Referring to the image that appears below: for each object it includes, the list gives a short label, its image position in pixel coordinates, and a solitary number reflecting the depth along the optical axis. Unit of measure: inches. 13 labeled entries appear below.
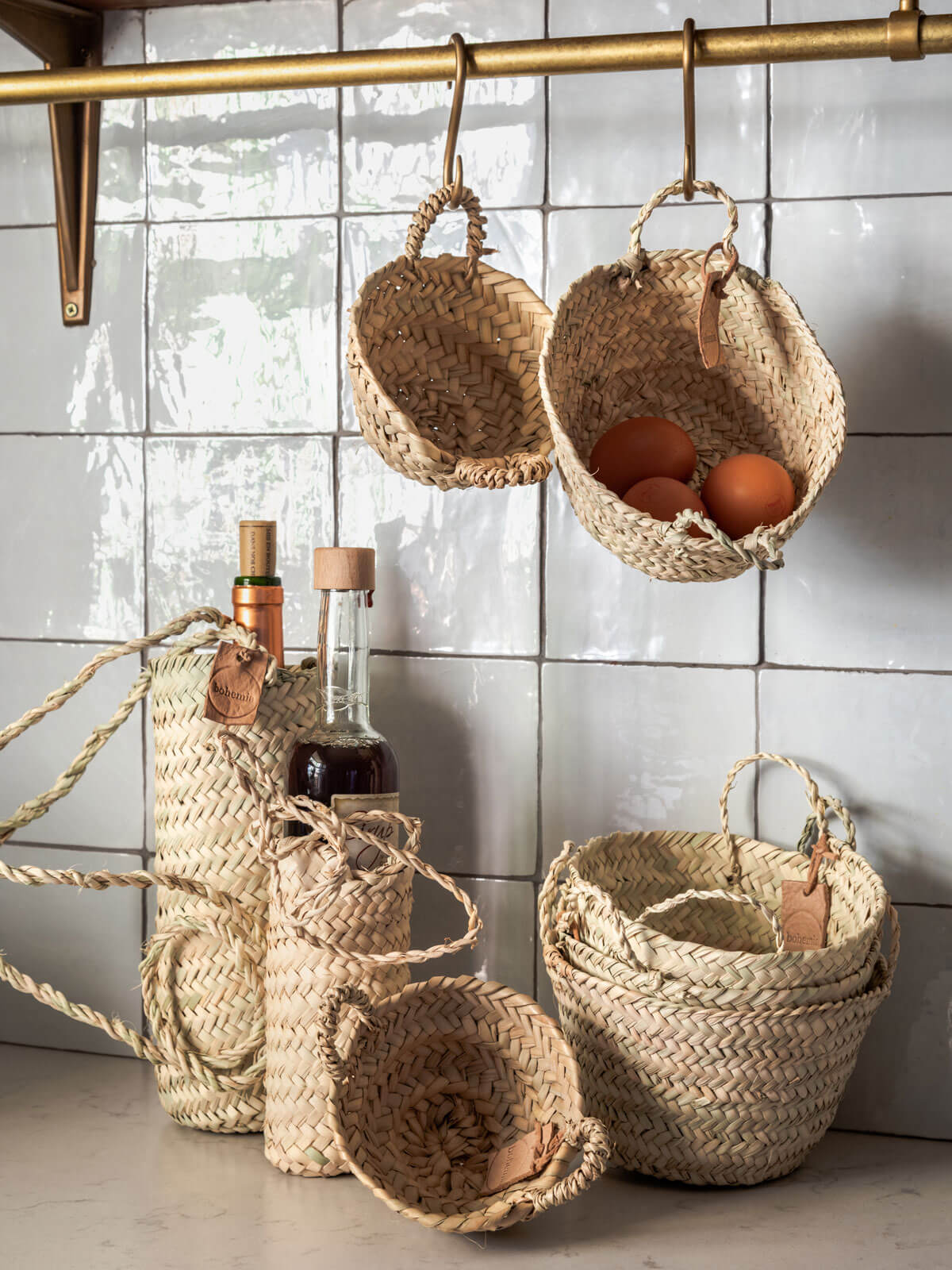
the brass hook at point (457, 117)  34.2
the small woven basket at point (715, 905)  32.2
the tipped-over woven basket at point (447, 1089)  31.9
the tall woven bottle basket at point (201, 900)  37.4
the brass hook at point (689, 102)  32.7
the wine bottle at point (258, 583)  38.6
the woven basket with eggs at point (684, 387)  31.6
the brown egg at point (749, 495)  33.1
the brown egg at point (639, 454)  34.7
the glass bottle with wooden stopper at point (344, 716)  35.7
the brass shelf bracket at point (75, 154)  43.3
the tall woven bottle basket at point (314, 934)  34.0
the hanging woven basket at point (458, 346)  36.0
